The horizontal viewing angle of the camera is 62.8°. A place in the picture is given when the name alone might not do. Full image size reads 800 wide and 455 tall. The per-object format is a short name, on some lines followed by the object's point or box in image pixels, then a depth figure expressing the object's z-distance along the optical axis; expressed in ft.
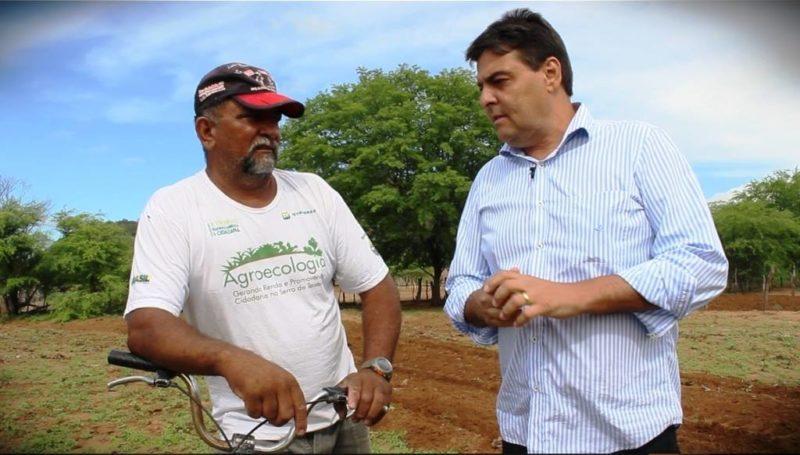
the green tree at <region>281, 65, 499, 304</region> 80.18
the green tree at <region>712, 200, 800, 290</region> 79.46
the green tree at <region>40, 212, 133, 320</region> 80.18
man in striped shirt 5.95
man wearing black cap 6.89
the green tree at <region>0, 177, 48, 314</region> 85.15
